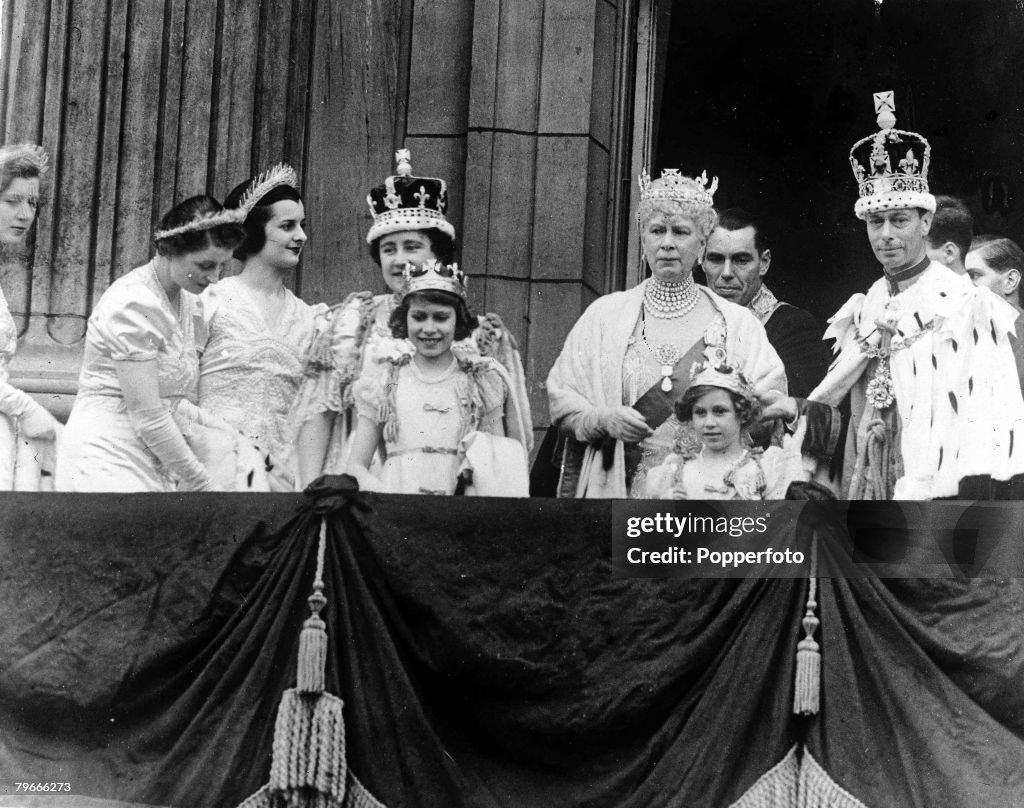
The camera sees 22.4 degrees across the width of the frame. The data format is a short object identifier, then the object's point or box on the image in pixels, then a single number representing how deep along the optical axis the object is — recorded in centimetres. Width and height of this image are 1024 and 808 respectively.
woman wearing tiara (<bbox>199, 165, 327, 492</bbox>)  1077
